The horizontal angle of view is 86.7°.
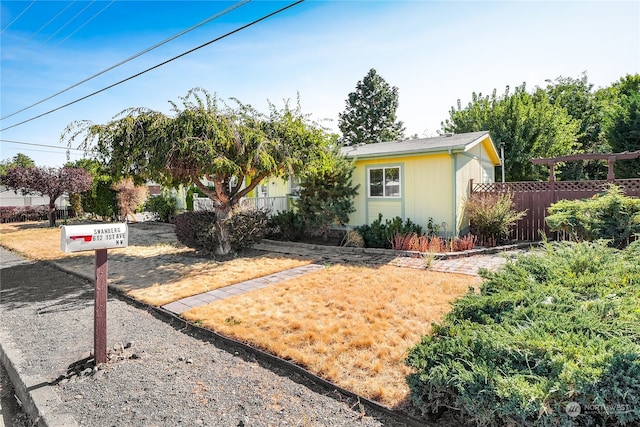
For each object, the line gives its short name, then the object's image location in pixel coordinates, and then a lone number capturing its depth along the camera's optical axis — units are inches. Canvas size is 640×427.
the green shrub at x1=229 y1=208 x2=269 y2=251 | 386.0
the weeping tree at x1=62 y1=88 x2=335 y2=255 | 310.3
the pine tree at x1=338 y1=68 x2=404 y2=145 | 1551.4
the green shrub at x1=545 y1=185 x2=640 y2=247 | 261.3
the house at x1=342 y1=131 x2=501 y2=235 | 402.9
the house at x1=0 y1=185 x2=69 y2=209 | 999.6
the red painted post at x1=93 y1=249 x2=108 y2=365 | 144.6
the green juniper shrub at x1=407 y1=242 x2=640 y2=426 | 75.8
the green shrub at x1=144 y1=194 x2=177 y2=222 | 776.3
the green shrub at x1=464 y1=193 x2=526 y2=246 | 391.2
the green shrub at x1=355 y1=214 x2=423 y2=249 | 406.6
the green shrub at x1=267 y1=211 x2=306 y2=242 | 473.4
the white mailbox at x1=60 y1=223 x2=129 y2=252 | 132.9
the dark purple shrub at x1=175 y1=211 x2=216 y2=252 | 374.9
